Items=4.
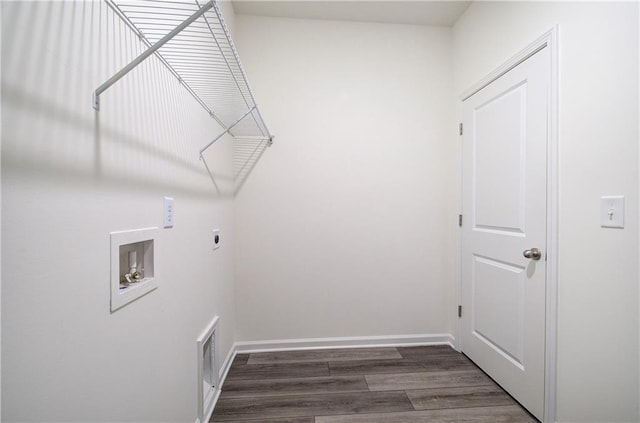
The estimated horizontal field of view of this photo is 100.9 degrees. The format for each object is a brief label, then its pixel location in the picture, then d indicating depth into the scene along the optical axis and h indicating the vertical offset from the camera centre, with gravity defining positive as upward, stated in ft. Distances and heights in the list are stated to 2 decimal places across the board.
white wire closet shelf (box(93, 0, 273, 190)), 2.23 +1.86
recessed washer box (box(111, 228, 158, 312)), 2.44 -0.62
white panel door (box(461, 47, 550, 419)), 4.70 -0.35
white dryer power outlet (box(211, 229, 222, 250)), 5.22 -0.62
